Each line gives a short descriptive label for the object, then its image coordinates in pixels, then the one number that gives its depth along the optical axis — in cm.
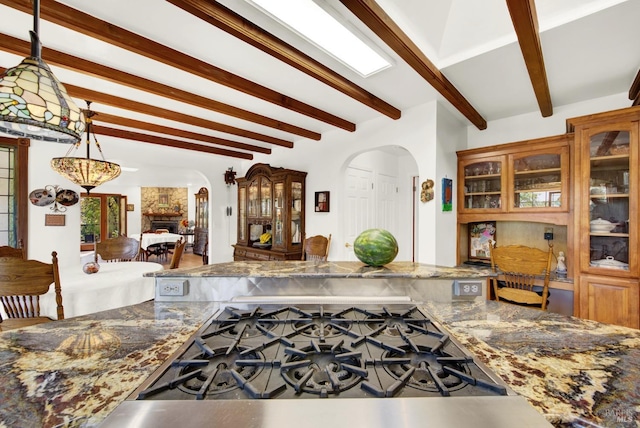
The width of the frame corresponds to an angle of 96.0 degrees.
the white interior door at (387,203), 484
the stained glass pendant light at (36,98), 111
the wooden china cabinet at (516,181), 272
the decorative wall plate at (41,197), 354
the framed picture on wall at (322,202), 404
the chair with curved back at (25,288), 182
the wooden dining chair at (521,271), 238
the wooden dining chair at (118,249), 346
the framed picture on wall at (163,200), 1098
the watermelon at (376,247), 146
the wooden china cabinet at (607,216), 221
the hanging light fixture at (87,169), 280
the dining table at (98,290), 224
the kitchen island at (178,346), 59
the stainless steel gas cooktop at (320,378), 58
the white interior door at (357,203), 421
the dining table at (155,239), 745
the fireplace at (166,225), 1081
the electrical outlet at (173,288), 135
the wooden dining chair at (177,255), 280
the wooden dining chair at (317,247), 376
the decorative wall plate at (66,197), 370
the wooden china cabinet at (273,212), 416
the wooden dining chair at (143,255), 689
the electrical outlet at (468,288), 139
